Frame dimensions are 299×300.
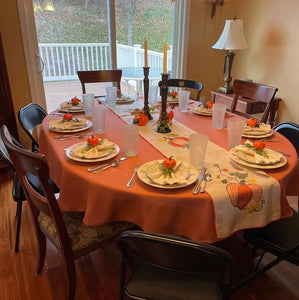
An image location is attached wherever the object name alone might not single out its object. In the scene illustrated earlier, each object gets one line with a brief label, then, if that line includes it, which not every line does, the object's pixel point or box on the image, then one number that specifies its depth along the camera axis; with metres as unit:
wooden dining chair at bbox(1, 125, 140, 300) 1.04
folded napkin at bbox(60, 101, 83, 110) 2.10
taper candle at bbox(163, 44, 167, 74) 1.41
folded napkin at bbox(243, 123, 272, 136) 1.59
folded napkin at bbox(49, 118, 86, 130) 1.68
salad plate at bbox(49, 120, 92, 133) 1.65
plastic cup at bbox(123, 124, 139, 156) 1.32
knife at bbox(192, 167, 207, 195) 1.05
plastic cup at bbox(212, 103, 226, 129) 1.67
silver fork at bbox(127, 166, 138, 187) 1.10
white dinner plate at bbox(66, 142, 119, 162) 1.27
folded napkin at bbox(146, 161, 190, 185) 1.08
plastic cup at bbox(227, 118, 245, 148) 1.40
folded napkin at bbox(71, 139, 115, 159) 1.29
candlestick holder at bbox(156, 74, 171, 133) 1.60
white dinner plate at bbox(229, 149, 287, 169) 1.20
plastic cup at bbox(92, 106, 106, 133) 1.58
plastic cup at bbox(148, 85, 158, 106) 2.15
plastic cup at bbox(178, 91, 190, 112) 2.00
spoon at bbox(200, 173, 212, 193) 1.06
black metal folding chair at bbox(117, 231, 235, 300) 0.78
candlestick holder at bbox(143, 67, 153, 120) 1.68
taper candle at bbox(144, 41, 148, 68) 1.58
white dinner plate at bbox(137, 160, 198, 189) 1.07
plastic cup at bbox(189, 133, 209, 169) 1.20
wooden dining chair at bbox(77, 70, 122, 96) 2.58
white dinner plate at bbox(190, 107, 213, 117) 1.97
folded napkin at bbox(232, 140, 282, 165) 1.21
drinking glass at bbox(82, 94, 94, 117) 1.90
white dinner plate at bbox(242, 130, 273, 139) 1.57
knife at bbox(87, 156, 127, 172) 1.21
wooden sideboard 2.95
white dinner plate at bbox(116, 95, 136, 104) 2.30
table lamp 3.04
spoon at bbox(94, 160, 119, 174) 1.21
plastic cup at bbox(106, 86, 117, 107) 2.14
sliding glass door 3.08
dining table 1.04
